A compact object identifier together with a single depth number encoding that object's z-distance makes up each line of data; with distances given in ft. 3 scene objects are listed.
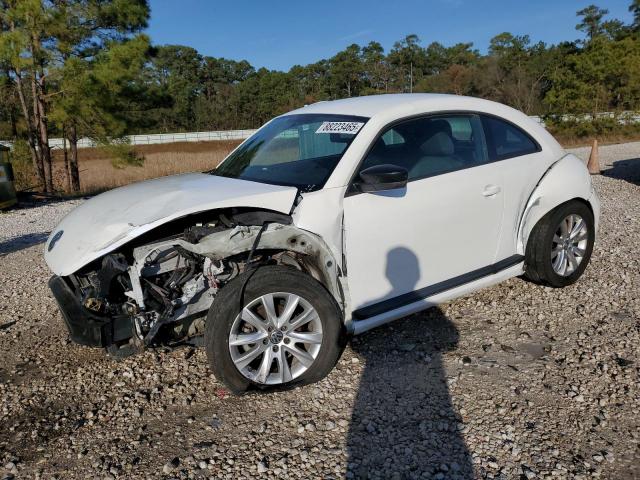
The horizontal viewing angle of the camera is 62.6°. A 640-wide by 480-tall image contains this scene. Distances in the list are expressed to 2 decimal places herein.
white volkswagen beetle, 10.28
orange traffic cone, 47.16
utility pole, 233.64
